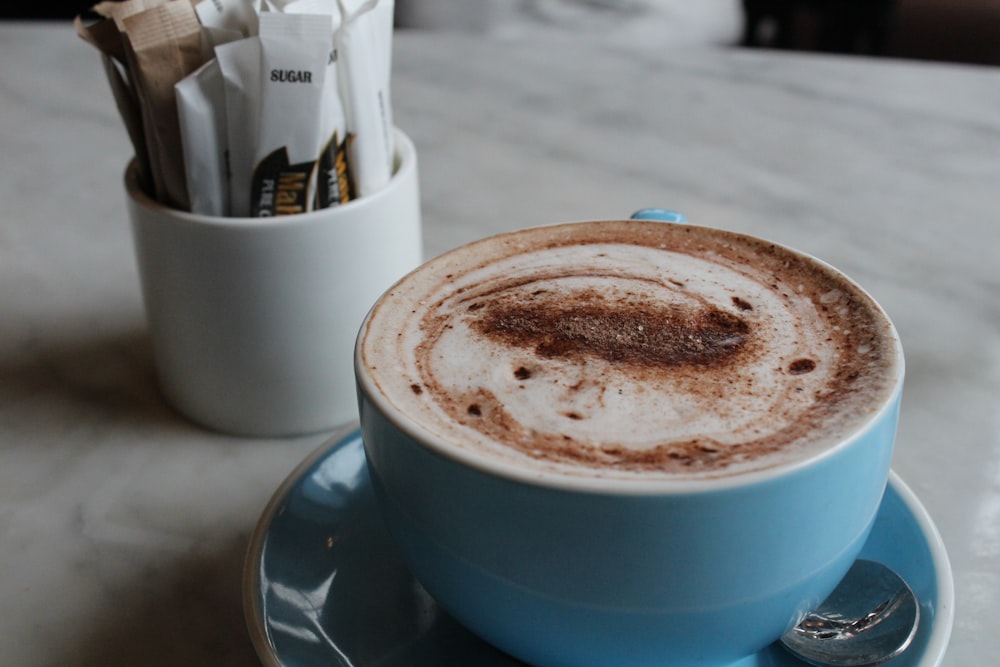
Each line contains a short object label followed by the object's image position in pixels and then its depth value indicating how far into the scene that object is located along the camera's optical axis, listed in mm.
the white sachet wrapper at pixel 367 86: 389
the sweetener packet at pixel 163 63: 372
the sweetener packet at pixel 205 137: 374
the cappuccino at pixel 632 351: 303
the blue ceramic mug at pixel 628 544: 287
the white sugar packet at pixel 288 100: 371
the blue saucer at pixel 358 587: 324
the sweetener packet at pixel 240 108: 372
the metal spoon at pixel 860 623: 321
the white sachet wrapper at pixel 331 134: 384
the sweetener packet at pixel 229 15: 381
